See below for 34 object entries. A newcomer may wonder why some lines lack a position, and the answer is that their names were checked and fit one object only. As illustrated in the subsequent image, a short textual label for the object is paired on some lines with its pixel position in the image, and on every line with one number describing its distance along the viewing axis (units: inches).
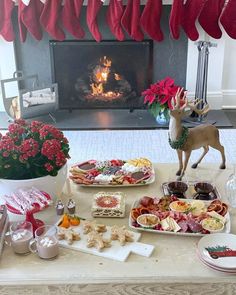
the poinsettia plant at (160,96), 134.8
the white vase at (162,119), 139.2
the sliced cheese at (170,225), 51.7
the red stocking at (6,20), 138.1
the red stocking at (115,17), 136.8
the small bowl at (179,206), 55.9
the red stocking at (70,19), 137.2
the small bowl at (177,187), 61.1
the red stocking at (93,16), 136.2
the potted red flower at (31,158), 54.9
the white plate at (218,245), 45.3
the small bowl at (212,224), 51.4
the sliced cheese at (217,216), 53.2
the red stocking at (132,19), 136.2
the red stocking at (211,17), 134.6
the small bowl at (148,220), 52.5
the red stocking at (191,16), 134.1
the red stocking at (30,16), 136.6
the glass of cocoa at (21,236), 48.2
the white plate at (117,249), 47.6
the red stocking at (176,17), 133.3
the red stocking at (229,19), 134.3
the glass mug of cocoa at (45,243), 47.3
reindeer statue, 62.7
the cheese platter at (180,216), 51.6
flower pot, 55.3
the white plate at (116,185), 64.1
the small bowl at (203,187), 60.7
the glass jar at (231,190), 58.2
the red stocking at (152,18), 135.6
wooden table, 44.3
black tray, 60.0
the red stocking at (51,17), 136.0
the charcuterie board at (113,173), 64.5
